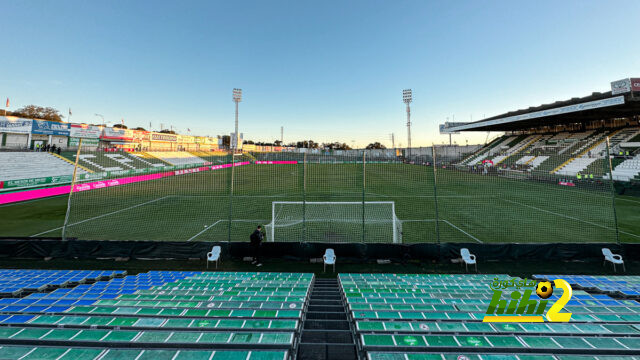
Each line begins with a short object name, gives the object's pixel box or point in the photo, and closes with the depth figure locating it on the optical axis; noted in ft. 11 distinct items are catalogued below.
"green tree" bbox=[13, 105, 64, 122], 200.41
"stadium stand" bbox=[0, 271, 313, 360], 8.50
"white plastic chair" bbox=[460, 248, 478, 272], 25.54
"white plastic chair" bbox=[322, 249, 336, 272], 26.37
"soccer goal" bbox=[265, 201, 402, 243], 35.66
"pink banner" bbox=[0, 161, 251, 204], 61.99
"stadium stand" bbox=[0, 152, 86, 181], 76.58
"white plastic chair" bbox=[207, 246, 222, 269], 26.79
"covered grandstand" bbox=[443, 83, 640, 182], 73.26
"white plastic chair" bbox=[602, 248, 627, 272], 24.79
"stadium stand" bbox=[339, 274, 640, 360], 8.85
